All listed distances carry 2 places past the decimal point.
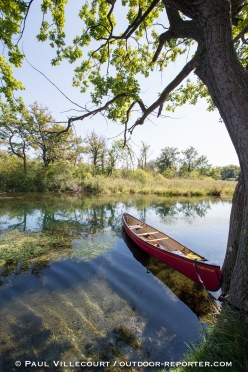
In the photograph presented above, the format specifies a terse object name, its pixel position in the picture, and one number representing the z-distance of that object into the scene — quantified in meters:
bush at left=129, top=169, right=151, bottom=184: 27.19
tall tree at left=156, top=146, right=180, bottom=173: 56.08
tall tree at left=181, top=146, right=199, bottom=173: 60.94
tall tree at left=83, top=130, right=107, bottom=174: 29.70
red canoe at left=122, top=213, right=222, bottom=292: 4.10
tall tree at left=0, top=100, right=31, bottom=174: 21.00
